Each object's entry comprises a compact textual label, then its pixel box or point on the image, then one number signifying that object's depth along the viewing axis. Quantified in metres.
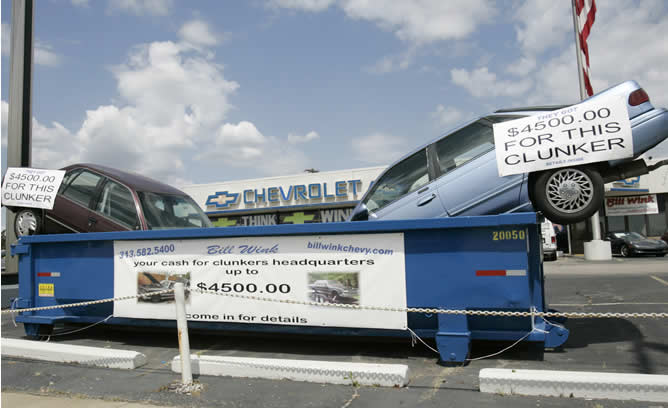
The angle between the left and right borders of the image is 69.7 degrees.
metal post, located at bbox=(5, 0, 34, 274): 11.04
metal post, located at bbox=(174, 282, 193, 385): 4.25
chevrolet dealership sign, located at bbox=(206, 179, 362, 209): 27.61
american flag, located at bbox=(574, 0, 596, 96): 16.67
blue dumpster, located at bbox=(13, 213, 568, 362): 4.68
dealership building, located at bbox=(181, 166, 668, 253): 27.41
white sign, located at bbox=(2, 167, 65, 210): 7.14
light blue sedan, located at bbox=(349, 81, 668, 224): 5.18
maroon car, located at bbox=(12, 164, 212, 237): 7.65
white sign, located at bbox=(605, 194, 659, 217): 27.59
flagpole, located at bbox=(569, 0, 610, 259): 18.56
